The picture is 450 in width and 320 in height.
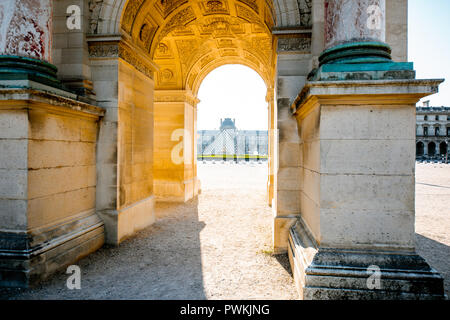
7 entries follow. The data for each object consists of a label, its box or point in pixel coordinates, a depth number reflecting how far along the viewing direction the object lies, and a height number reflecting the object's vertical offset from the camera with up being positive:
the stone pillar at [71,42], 6.03 +2.61
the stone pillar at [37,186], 4.08 -0.50
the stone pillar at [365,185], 3.46 -0.38
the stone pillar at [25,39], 4.45 +2.03
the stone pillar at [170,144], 12.01 +0.60
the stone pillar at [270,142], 10.90 +0.68
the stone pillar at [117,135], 6.13 +0.52
